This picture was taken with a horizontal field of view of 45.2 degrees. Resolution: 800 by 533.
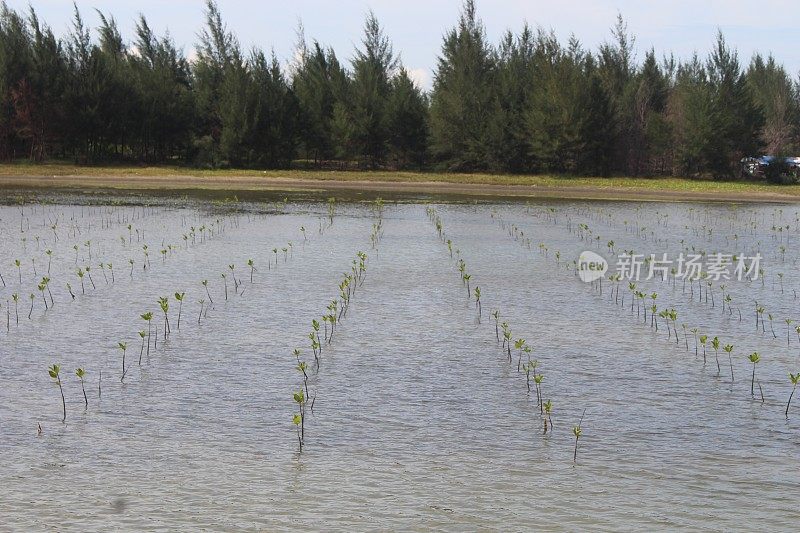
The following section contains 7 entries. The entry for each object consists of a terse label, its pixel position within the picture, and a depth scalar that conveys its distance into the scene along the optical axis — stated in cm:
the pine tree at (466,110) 5053
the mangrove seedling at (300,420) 655
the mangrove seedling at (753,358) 783
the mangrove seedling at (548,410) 702
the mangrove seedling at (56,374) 716
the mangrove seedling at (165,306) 984
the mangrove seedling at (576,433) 647
